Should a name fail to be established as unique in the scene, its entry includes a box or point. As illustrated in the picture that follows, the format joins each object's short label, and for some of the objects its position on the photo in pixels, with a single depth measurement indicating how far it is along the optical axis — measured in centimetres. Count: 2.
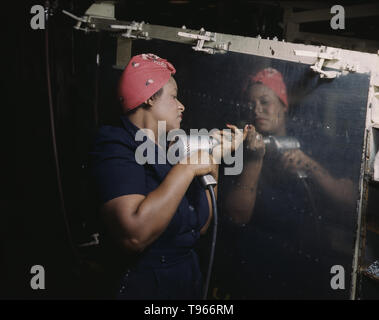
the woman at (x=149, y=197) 205
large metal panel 212
